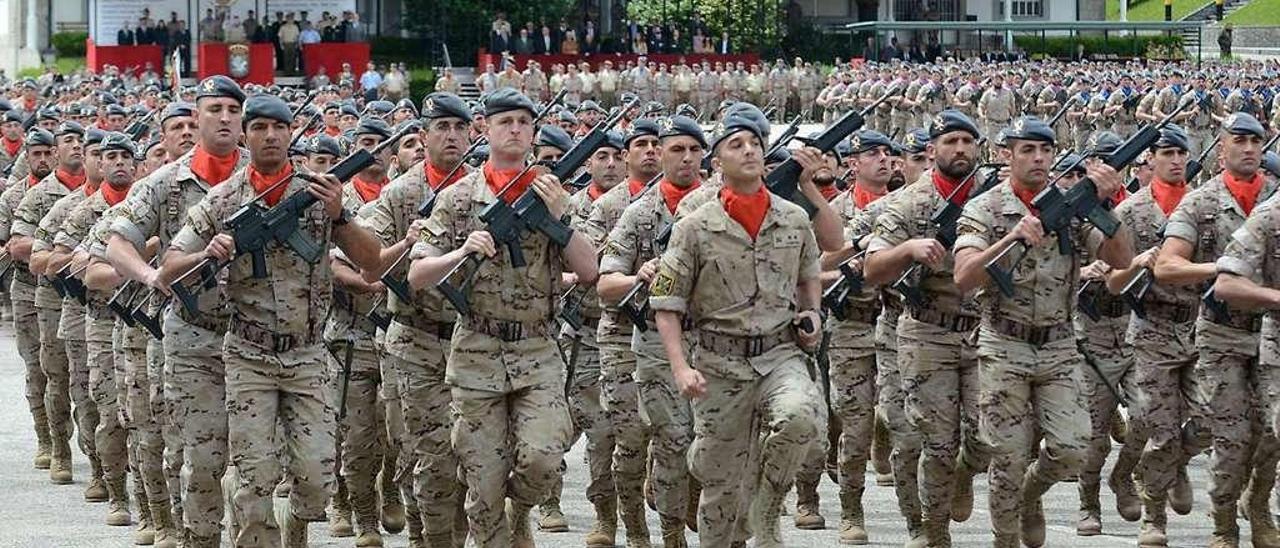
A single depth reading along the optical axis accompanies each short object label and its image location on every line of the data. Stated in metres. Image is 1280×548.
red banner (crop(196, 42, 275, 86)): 55.59
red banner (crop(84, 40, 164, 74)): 56.75
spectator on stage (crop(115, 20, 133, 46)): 57.66
